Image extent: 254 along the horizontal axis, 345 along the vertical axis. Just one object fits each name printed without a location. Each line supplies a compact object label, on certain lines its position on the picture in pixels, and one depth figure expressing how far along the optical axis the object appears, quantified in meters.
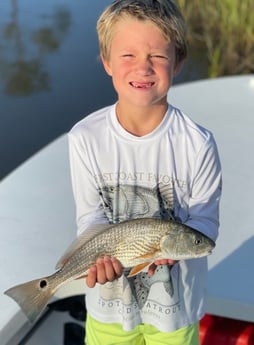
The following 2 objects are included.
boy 1.45
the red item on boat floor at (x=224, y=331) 2.22
